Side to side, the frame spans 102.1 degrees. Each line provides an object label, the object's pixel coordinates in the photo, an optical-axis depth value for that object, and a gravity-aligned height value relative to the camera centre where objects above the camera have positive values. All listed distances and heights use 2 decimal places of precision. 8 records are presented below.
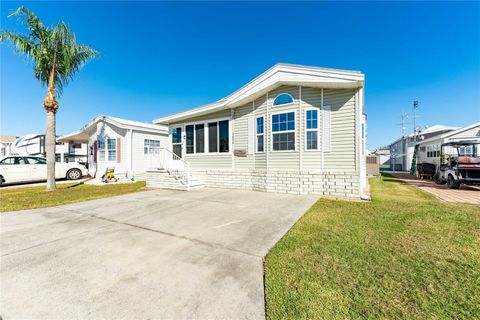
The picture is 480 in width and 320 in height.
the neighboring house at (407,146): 20.19 +1.35
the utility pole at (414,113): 24.97 +6.21
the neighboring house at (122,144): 12.82 +1.18
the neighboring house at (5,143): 29.20 +2.86
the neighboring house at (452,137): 13.32 +1.39
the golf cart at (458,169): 8.47 -0.57
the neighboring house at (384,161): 36.97 -0.62
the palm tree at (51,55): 8.45 +4.99
